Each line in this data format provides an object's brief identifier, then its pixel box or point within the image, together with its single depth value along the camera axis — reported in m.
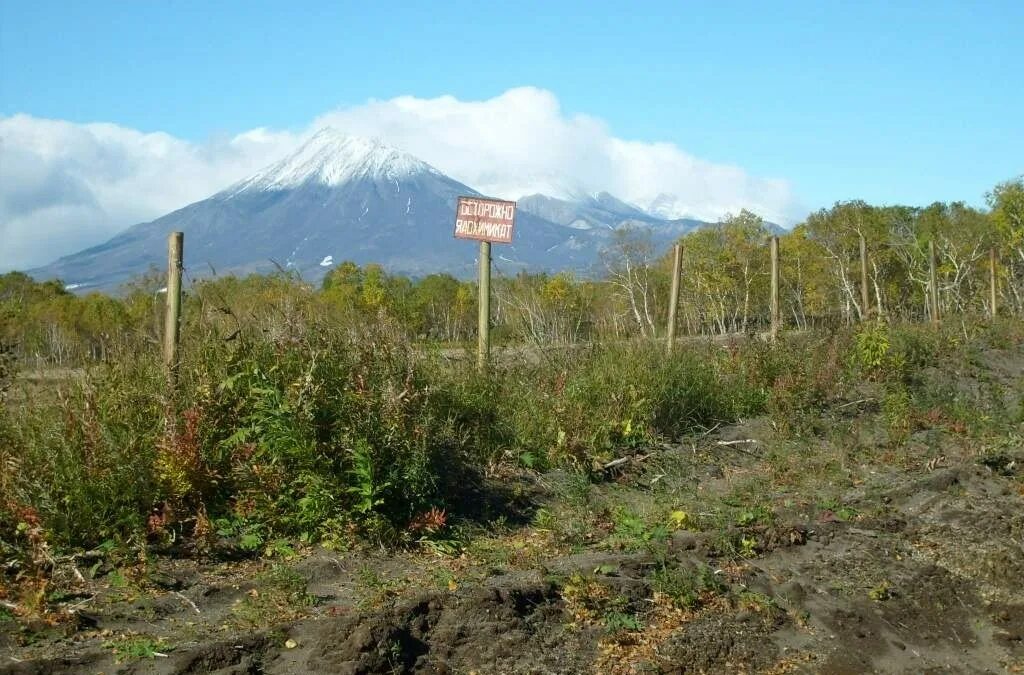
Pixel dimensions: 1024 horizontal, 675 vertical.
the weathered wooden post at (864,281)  14.55
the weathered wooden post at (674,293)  10.82
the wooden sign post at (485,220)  10.04
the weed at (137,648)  4.64
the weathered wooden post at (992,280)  22.39
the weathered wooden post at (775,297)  11.87
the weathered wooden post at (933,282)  18.24
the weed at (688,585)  5.68
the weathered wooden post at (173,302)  7.05
